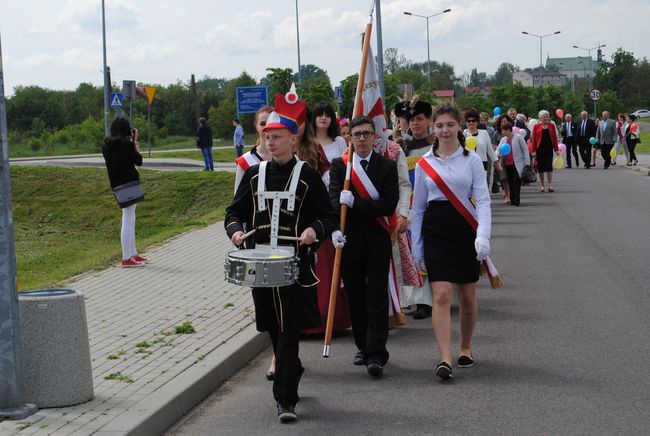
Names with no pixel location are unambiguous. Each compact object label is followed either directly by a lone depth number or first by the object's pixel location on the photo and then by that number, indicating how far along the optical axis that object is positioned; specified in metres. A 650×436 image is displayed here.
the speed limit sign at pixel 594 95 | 53.15
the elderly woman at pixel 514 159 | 21.66
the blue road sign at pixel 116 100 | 38.53
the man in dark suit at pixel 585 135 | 35.62
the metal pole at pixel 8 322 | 6.18
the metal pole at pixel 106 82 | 42.91
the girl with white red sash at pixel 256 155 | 8.08
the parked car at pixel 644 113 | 114.92
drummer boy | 6.43
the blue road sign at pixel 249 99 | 21.44
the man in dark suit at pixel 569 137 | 37.00
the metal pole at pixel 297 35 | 62.84
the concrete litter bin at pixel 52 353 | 6.44
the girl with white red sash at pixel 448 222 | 7.35
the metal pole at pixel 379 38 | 28.03
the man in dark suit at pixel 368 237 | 7.60
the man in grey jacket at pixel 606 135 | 35.44
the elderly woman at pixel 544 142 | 24.52
